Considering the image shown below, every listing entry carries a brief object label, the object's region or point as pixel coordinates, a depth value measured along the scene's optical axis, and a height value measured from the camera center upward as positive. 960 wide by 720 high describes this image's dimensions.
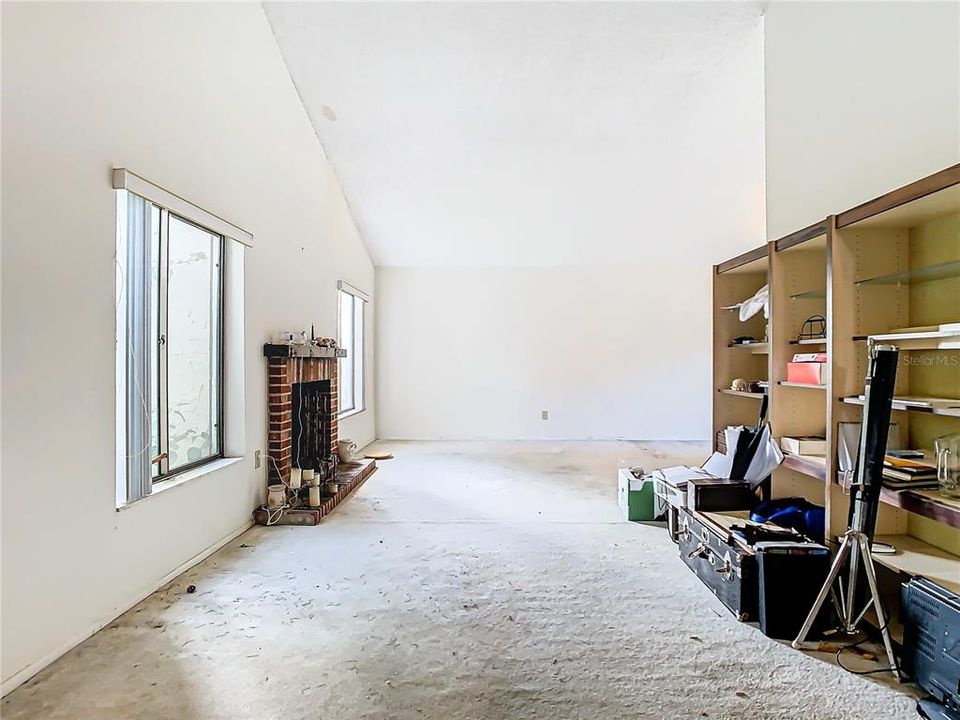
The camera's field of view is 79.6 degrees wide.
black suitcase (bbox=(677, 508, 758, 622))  2.48 -0.93
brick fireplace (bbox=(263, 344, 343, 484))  4.16 -0.36
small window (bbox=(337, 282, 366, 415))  6.85 +0.18
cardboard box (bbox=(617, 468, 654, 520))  4.01 -0.94
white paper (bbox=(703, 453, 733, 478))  3.58 -0.65
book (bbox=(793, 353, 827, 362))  3.01 +0.04
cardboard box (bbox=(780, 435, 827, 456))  3.00 -0.43
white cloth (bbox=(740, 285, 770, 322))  3.68 +0.40
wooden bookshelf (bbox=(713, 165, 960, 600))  2.32 +0.19
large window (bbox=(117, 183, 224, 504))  2.75 +0.11
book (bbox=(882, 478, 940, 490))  2.31 -0.48
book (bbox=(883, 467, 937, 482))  2.32 -0.45
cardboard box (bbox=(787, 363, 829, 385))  2.96 -0.05
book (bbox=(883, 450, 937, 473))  2.37 -0.41
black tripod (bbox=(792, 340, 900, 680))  2.13 -0.47
